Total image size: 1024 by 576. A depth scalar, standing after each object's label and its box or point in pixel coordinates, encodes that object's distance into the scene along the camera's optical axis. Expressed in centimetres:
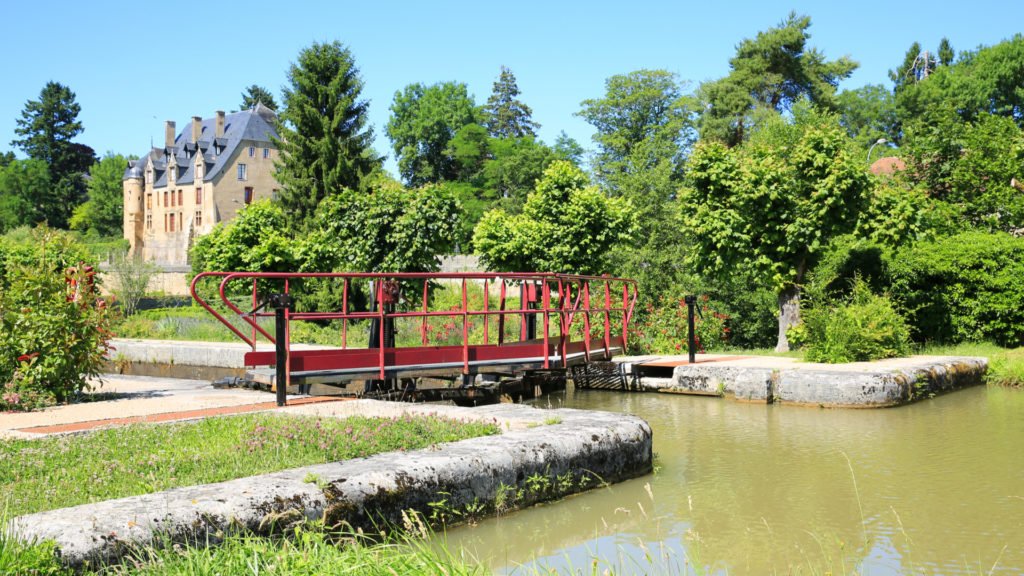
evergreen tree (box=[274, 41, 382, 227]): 3534
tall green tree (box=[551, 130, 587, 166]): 6331
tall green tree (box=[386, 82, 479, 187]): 6166
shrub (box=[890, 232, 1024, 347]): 1658
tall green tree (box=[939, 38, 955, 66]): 7275
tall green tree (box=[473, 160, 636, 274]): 1955
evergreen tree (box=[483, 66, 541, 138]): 6862
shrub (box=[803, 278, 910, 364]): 1402
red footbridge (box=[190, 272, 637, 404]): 958
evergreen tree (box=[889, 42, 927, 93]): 6325
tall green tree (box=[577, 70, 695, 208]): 5469
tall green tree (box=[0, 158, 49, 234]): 8088
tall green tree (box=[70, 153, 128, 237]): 8219
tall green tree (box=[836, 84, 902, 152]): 5934
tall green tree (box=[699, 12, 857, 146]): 4806
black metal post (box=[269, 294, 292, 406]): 883
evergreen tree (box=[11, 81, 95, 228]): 8262
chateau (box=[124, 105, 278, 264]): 6856
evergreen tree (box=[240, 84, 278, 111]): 7762
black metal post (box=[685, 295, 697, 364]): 1445
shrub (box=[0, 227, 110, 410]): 937
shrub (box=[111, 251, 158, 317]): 3594
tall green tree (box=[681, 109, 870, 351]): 1639
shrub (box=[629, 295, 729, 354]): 1742
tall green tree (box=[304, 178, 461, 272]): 1650
